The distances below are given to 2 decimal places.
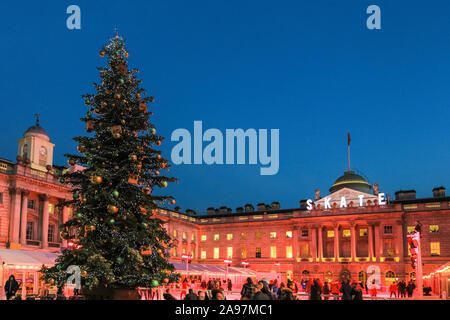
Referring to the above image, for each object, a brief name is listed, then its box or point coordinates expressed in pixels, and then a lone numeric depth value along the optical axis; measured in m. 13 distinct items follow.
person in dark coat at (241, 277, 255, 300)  15.19
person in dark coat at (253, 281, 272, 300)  12.75
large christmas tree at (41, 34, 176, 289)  18.33
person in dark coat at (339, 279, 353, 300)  20.72
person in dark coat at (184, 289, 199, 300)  15.66
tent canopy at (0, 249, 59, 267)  36.66
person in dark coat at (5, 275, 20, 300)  24.53
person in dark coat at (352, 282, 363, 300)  19.90
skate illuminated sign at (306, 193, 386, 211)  76.44
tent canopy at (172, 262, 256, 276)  58.44
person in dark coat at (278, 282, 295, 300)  16.70
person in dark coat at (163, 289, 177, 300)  15.99
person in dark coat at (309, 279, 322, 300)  21.16
